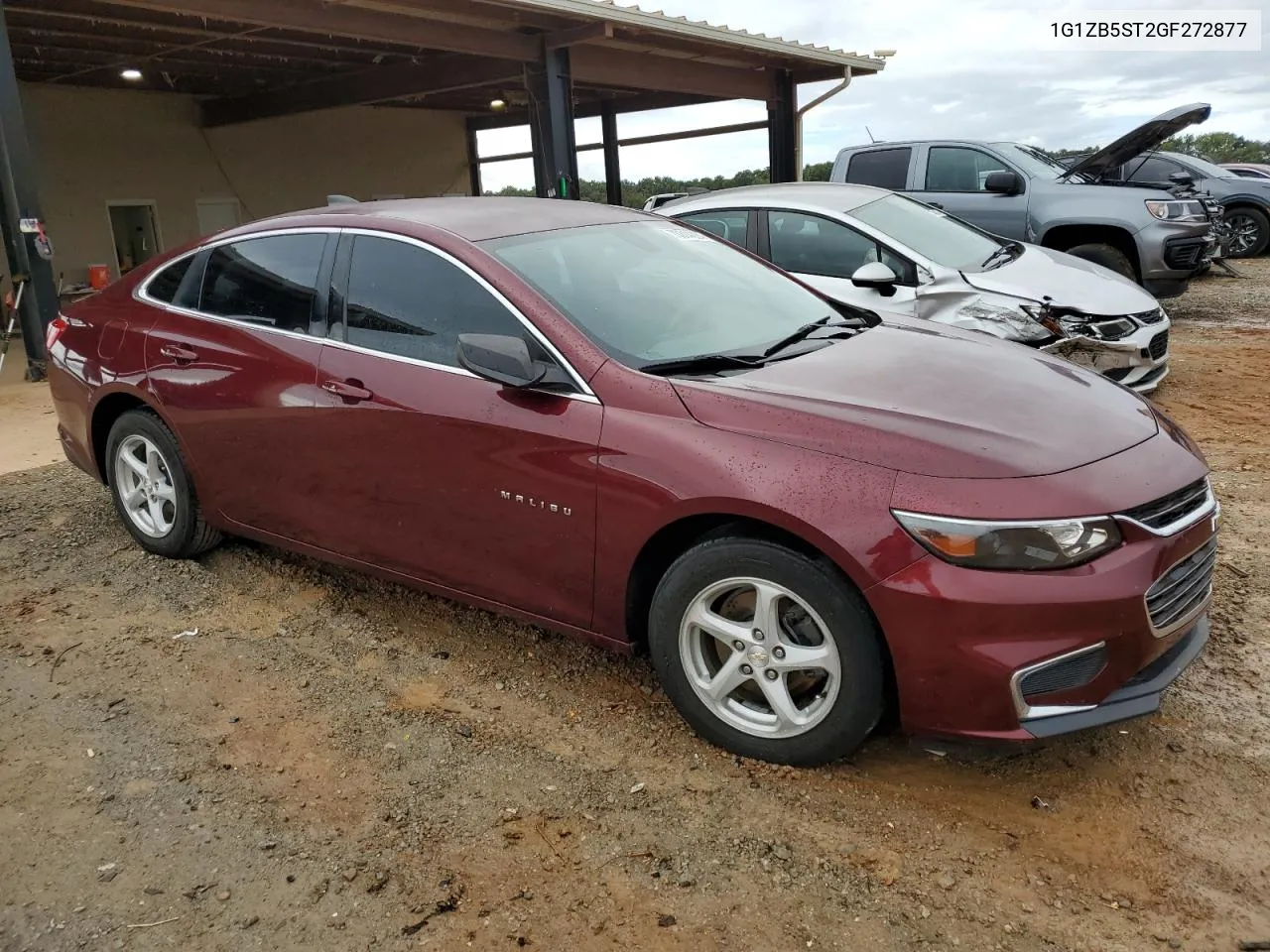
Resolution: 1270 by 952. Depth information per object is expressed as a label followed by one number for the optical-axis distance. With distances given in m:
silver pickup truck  9.57
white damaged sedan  6.45
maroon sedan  2.56
